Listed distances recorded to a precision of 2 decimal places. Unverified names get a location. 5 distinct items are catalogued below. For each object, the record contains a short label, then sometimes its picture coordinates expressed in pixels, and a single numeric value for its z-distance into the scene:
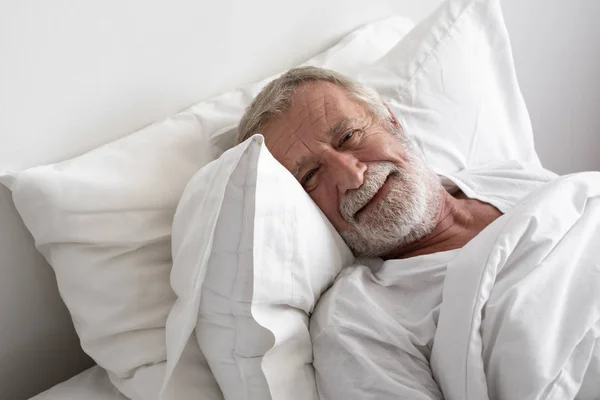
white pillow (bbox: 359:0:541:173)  1.55
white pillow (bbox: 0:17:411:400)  1.15
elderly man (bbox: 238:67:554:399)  1.13
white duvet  1.00
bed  1.13
